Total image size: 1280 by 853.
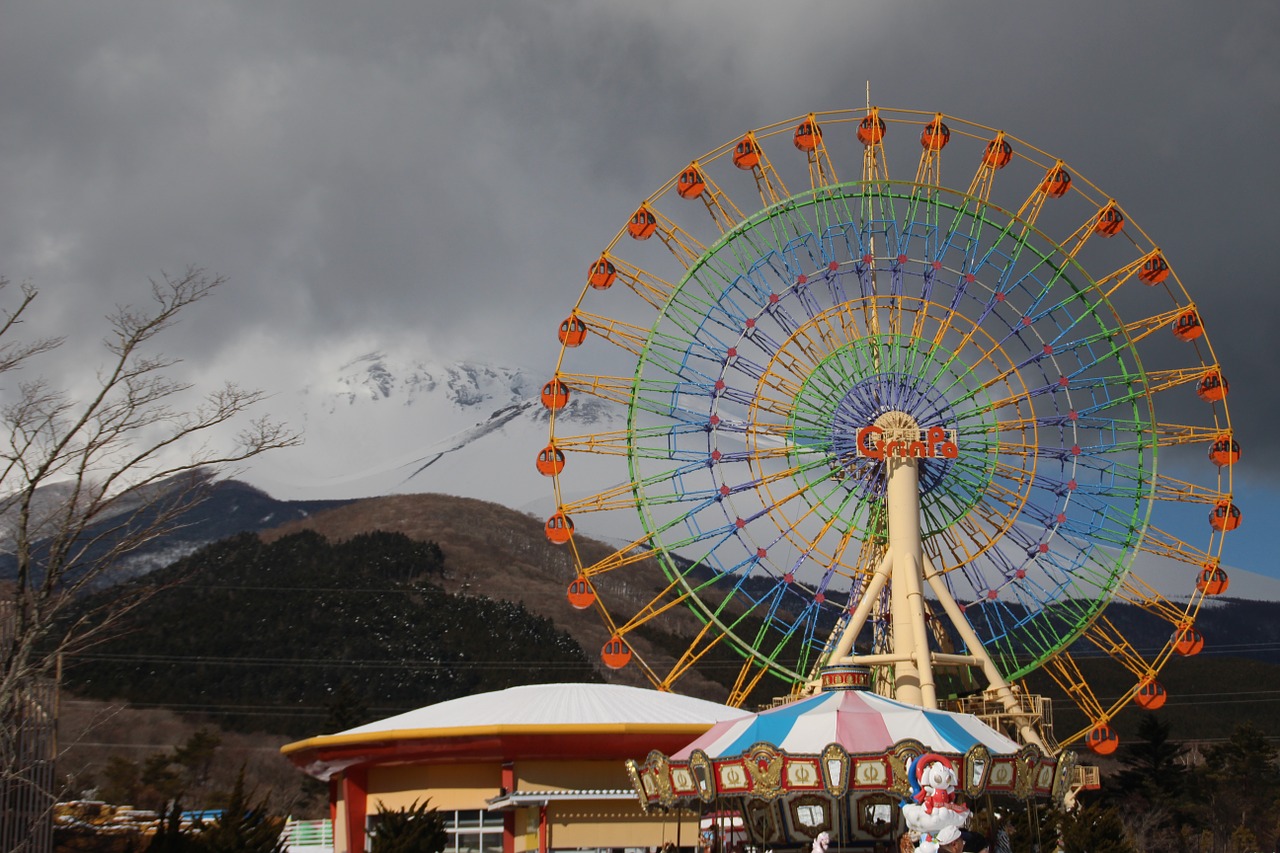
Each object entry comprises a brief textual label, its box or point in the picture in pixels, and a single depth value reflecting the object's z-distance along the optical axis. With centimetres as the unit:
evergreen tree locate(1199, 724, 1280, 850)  6556
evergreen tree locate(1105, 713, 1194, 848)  6259
